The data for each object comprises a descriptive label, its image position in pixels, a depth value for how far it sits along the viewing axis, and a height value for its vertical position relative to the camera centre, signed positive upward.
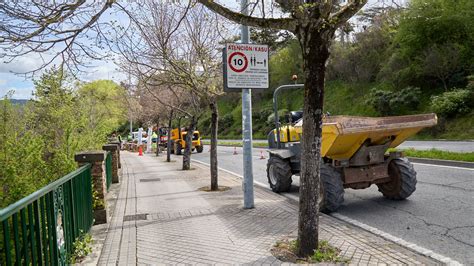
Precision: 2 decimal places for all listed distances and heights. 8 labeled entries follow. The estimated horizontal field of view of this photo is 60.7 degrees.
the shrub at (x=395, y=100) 28.72 +1.84
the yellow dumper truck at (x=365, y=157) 7.12 -0.58
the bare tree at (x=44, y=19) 5.13 +1.51
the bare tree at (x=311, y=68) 4.73 +0.72
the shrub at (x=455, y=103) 25.05 +1.31
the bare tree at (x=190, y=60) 11.24 +2.17
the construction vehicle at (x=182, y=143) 29.84 -0.97
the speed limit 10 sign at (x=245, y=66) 7.58 +1.20
